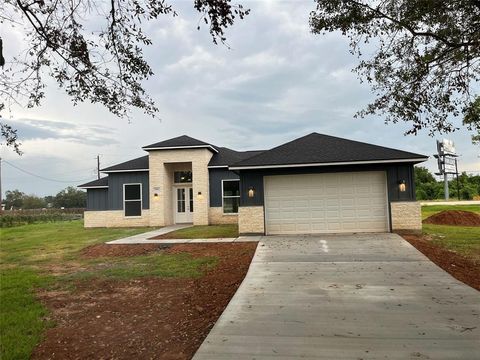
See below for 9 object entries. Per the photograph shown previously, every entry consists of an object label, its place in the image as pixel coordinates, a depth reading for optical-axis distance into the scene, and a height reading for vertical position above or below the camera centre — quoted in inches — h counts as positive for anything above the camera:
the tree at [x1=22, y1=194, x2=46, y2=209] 3319.4 +74.4
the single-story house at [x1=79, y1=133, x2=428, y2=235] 546.6 +19.4
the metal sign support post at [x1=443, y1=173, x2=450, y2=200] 2063.2 +78.4
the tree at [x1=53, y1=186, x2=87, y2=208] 3511.3 +101.3
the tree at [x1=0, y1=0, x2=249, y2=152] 226.1 +94.0
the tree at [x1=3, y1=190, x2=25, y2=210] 3405.0 +111.4
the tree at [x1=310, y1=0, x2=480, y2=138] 311.0 +133.1
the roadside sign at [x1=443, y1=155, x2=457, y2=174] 2070.9 +182.1
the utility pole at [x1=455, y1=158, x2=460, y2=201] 2268.9 +65.3
